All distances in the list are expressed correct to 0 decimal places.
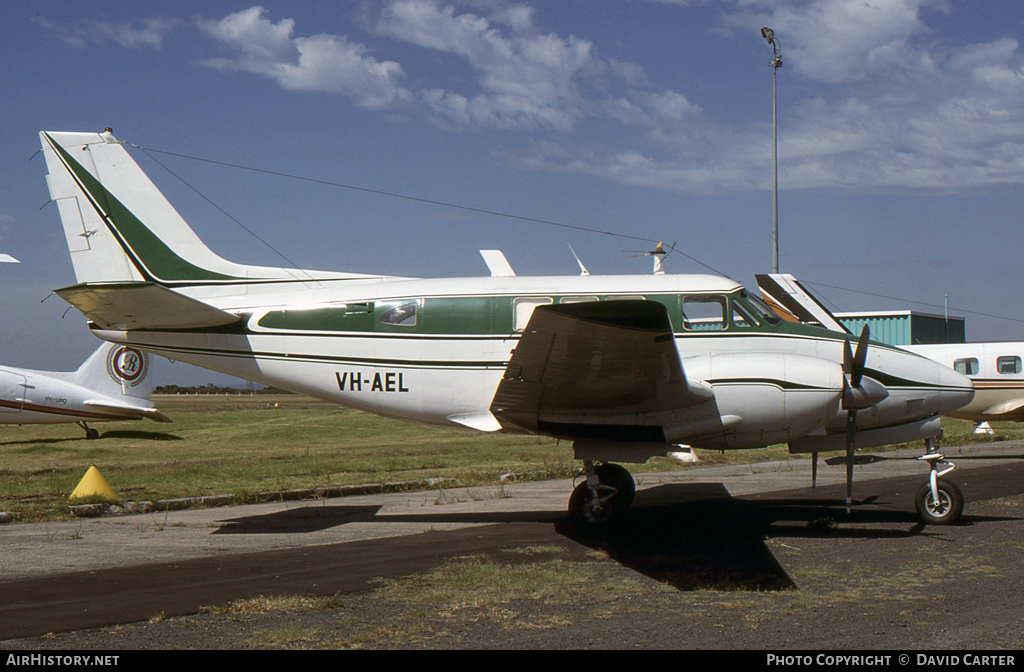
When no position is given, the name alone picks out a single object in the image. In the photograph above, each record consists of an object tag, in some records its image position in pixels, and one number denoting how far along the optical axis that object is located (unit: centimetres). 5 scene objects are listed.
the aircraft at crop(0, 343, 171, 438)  2864
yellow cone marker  1369
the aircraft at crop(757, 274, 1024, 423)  2125
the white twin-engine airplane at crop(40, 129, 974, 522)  960
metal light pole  2612
